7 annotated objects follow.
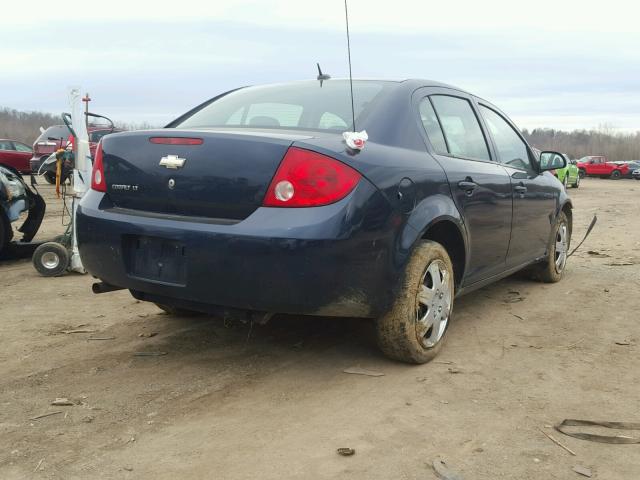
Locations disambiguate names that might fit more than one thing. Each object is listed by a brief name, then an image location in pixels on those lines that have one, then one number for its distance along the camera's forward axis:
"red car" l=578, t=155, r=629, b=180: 41.19
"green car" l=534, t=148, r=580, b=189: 23.06
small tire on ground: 6.02
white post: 5.64
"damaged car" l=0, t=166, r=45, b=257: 6.47
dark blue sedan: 2.97
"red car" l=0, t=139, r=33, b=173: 21.59
